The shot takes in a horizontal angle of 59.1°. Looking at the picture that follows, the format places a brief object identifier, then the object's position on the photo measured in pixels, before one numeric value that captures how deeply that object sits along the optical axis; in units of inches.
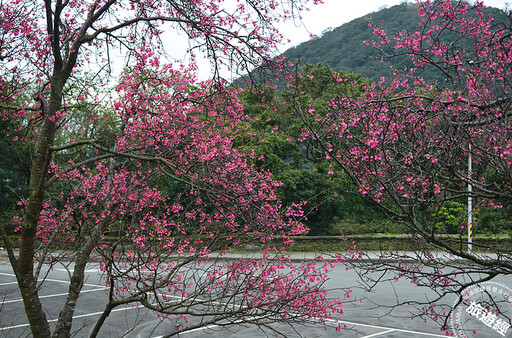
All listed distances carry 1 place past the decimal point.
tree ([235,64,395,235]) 1020.5
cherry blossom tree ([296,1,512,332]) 143.5
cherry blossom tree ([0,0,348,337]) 168.7
